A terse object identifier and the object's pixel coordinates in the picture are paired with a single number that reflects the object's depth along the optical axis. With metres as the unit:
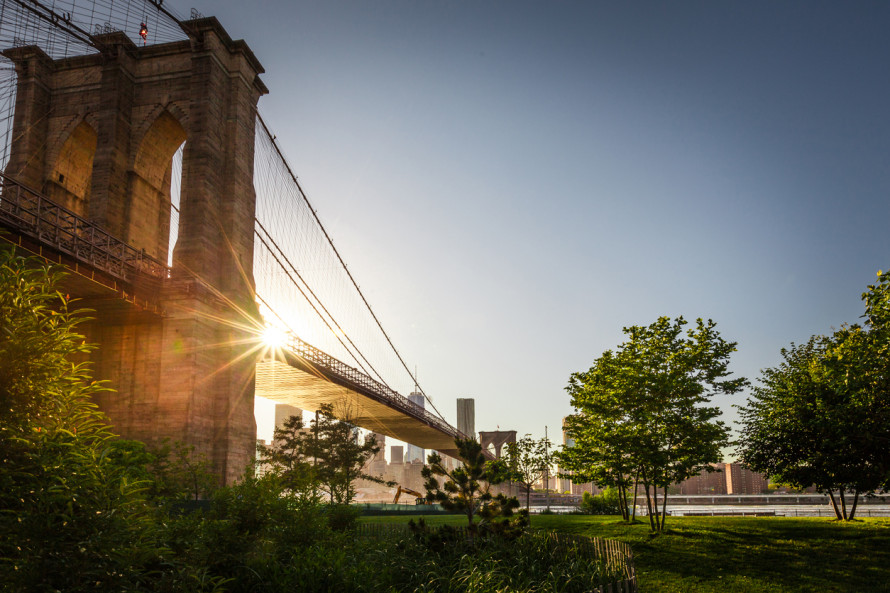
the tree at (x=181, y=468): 22.24
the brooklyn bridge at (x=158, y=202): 26.27
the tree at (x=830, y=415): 16.69
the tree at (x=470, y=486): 15.94
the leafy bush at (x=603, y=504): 47.97
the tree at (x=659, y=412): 23.64
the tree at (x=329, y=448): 44.34
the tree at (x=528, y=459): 50.03
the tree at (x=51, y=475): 5.82
